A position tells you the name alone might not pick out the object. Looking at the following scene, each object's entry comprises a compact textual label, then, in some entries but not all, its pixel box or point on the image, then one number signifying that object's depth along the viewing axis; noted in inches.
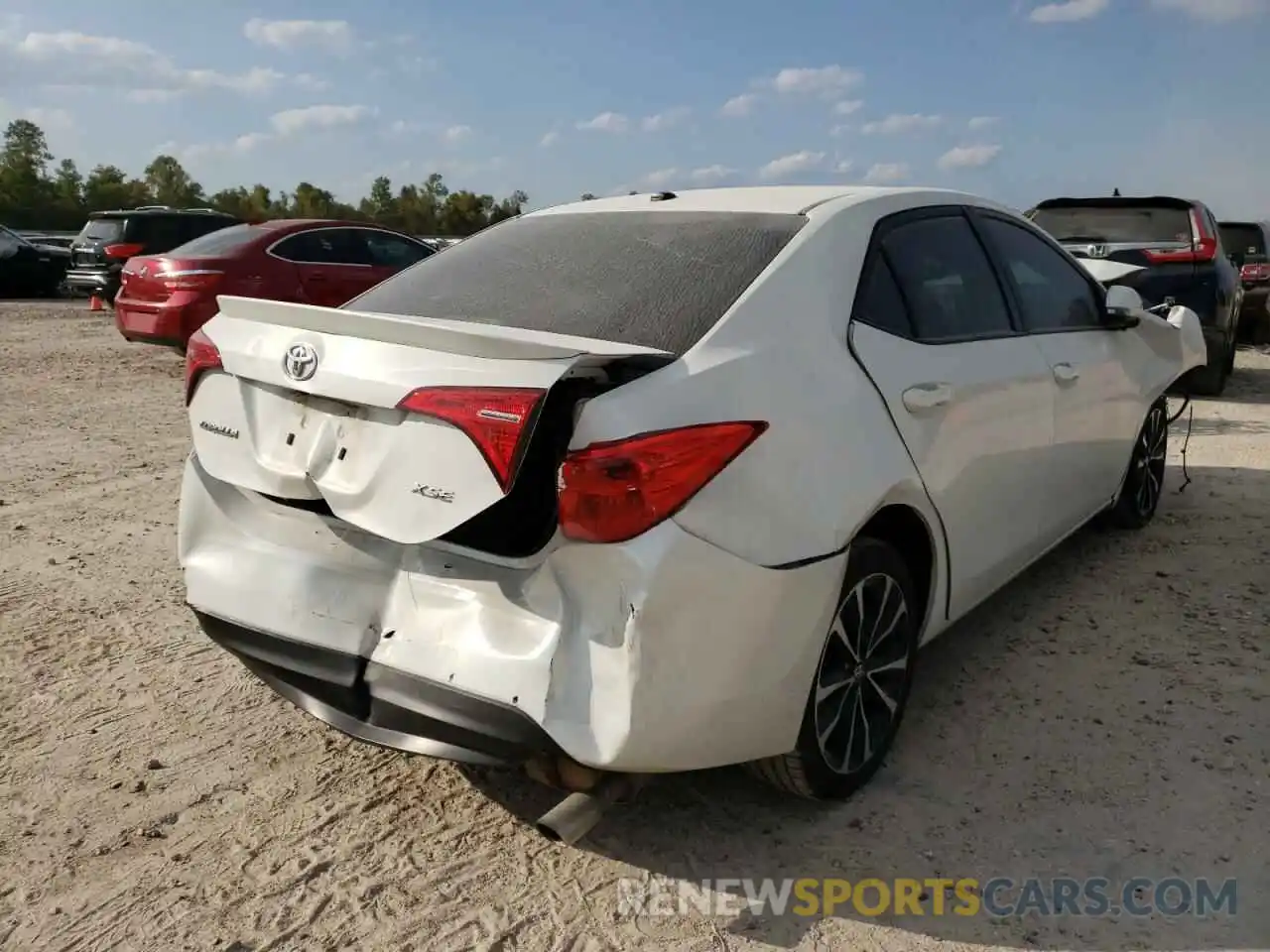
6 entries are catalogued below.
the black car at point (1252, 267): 474.3
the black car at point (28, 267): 777.6
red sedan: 375.9
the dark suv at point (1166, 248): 341.7
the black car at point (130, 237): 585.6
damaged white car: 89.4
